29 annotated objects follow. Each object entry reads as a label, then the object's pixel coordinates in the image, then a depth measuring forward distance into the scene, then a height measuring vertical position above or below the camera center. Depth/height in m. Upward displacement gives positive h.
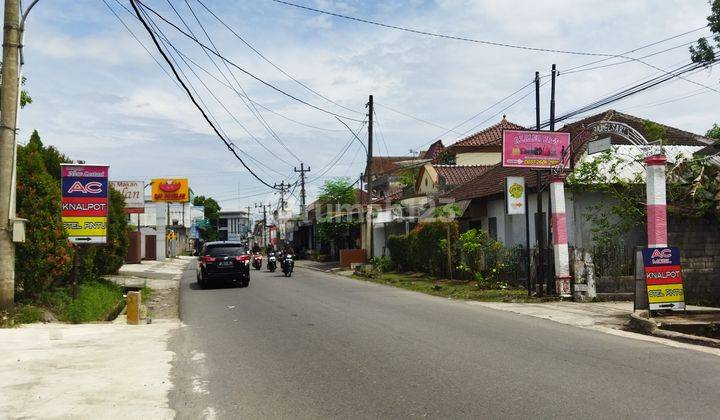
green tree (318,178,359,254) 47.62 +2.14
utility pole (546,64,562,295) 17.45 +4.15
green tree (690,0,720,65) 21.52 +6.78
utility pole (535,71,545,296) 17.39 -0.32
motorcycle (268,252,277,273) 34.91 -1.38
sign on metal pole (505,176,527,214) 18.59 +1.24
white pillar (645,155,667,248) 13.47 +0.74
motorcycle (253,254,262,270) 39.28 -1.47
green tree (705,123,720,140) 32.62 +5.62
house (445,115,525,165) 47.56 +6.53
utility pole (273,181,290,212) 70.56 +5.16
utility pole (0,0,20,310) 11.47 +1.80
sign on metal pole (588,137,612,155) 15.70 +2.30
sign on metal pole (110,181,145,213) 45.28 +3.37
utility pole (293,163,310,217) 62.06 +5.09
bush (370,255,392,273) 32.59 -1.41
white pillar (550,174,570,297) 17.02 -0.31
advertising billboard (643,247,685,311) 12.70 -0.88
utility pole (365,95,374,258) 33.03 +3.96
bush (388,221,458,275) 25.45 -0.52
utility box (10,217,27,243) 11.52 +0.17
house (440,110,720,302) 16.67 +0.96
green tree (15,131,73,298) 12.55 +0.16
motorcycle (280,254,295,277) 29.52 -1.25
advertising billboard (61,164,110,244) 14.30 +0.82
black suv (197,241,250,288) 22.83 -0.96
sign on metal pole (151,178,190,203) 65.56 +5.07
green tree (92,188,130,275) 21.16 -0.12
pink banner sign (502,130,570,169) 17.19 +2.40
